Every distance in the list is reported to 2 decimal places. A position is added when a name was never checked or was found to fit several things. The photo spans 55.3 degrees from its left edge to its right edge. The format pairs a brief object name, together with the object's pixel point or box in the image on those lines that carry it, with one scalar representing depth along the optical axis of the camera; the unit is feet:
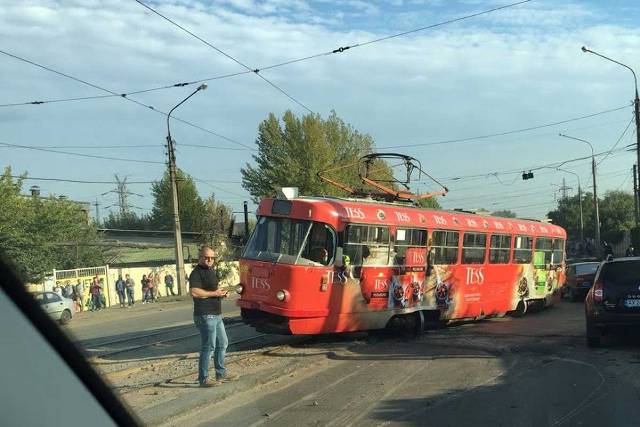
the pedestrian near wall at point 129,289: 100.73
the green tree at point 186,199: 193.57
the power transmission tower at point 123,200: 323.78
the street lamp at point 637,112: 83.20
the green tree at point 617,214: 224.37
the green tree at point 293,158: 131.75
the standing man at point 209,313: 25.68
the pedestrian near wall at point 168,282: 118.11
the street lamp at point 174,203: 96.07
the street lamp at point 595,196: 140.56
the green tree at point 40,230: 93.15
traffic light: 130.31
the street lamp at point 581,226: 192.93
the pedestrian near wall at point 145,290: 106.76
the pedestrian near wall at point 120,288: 99.66
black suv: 30.68
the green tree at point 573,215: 266.98
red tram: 33.99
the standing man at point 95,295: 95.66
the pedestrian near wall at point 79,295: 93.81
